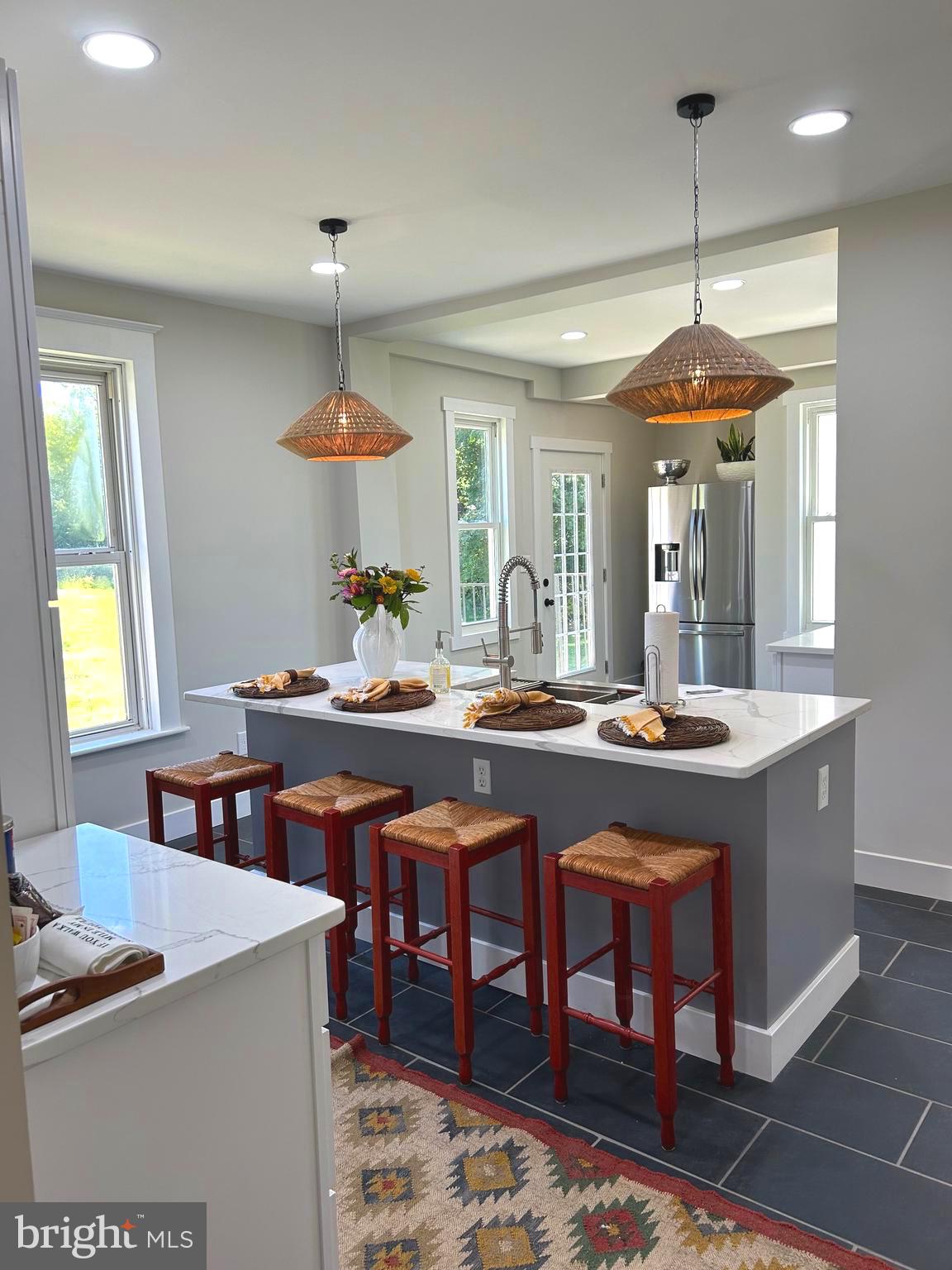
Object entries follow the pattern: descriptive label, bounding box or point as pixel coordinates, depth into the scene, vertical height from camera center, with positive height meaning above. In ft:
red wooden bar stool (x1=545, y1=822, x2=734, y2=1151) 6.84 -2.91
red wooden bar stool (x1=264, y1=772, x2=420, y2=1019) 9.07 -2.85
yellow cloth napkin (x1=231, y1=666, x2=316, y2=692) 10.92 -1.65
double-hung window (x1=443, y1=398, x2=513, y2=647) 19.99 +0.68
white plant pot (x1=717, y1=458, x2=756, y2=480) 21.38 +1.36
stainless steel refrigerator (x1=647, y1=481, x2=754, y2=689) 21.27 -1.01
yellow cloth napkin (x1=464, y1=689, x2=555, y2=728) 9.08 -1.67
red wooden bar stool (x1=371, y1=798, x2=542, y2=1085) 7.84 -3.00
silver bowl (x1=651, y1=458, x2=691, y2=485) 22.89 +1.56
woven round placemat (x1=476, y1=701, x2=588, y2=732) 8.70 -1.77
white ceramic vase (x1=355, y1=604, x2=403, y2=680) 11.12 -1.29
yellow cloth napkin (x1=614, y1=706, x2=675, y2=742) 7.83 -1.67
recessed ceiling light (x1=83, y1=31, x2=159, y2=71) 6.98 +3.87
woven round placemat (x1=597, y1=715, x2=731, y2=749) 7.66 -1.75
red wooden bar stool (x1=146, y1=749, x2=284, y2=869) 10.09 -2.67
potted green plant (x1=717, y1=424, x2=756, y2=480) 21.48 +1.68
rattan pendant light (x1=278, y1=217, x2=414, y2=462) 10.28 +1.24
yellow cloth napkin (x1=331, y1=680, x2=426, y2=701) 10.07 -1.66
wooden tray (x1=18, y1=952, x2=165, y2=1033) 3.72 -1.85
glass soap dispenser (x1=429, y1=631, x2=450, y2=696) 10.94 -1.64
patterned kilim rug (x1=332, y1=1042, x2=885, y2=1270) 5.90 -4.62
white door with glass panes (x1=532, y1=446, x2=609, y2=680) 22.62 -0.61
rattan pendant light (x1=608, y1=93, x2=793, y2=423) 7.75 +1.30
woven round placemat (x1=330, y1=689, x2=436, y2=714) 9.80 -1.77
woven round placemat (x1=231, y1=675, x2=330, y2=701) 10.75 -1.73
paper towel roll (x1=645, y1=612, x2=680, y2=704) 8.68 -1.10
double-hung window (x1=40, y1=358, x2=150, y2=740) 13.38 +0.08
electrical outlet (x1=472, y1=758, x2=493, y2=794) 9.55 -2.49
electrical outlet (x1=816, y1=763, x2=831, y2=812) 8.64 -2.47
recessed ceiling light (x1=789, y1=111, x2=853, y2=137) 8.71 +3.87
